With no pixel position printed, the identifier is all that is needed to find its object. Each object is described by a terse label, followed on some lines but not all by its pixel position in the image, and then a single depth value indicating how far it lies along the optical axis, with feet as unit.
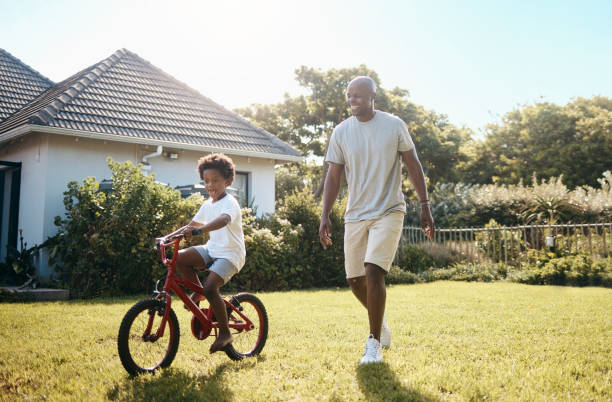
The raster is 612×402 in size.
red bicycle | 11.97
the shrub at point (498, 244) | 44.34
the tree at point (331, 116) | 92.68
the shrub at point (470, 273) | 41.52
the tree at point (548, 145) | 111.45
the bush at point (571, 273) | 36.32
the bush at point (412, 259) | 46.14
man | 13.50
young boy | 13.04
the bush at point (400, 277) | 39.60
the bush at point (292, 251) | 33.47
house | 36.37
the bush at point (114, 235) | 29.35
